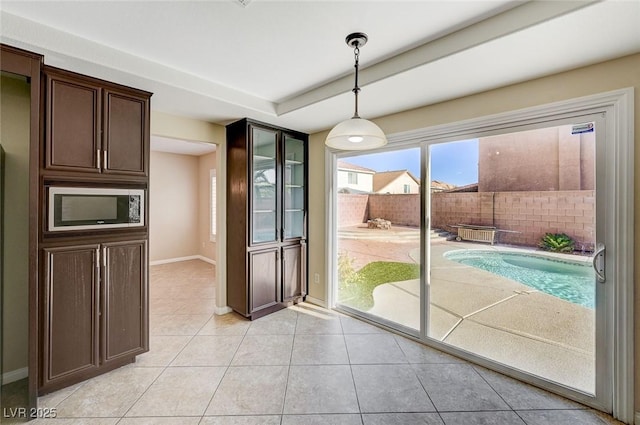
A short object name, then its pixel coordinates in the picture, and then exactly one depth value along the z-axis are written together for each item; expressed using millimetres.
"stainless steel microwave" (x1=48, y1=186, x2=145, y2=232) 2017
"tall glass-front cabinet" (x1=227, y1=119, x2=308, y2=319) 3307
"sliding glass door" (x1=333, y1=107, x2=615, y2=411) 2016
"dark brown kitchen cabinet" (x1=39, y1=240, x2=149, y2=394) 1994
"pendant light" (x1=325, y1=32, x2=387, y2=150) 1708
